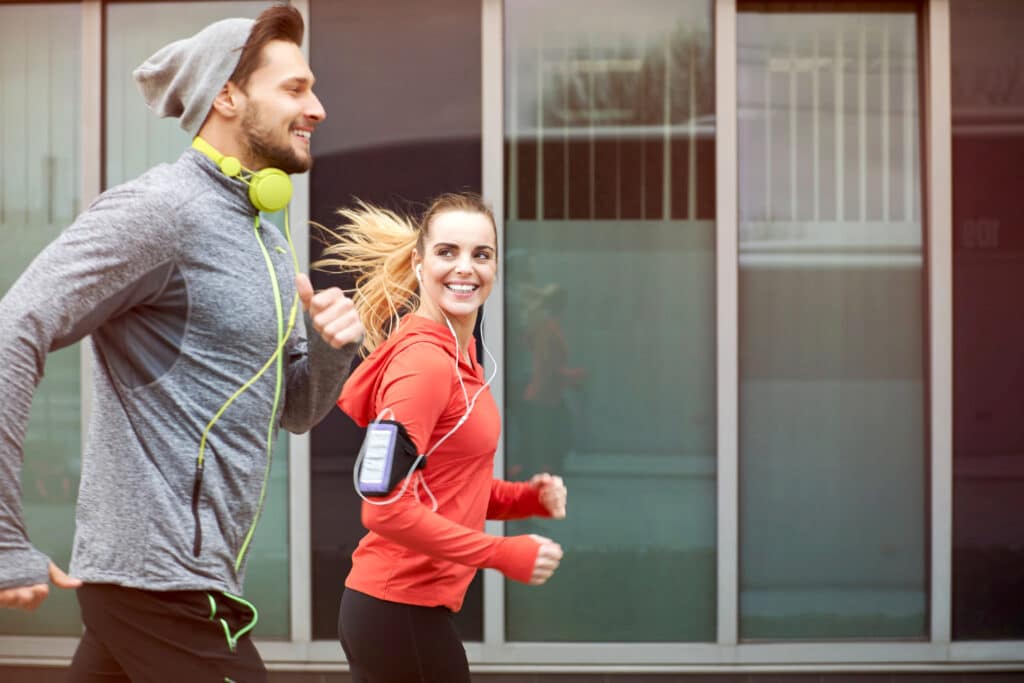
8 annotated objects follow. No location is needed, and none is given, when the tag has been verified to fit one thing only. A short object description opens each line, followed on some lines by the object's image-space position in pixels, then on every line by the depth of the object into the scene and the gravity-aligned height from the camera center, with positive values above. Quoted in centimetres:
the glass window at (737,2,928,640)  1105 +39
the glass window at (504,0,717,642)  1105 +41
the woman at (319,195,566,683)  528 -25
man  392 +2
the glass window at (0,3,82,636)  1129 +92
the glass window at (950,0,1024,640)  1089 +53
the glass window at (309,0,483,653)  1099 +121
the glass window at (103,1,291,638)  1129 +147
